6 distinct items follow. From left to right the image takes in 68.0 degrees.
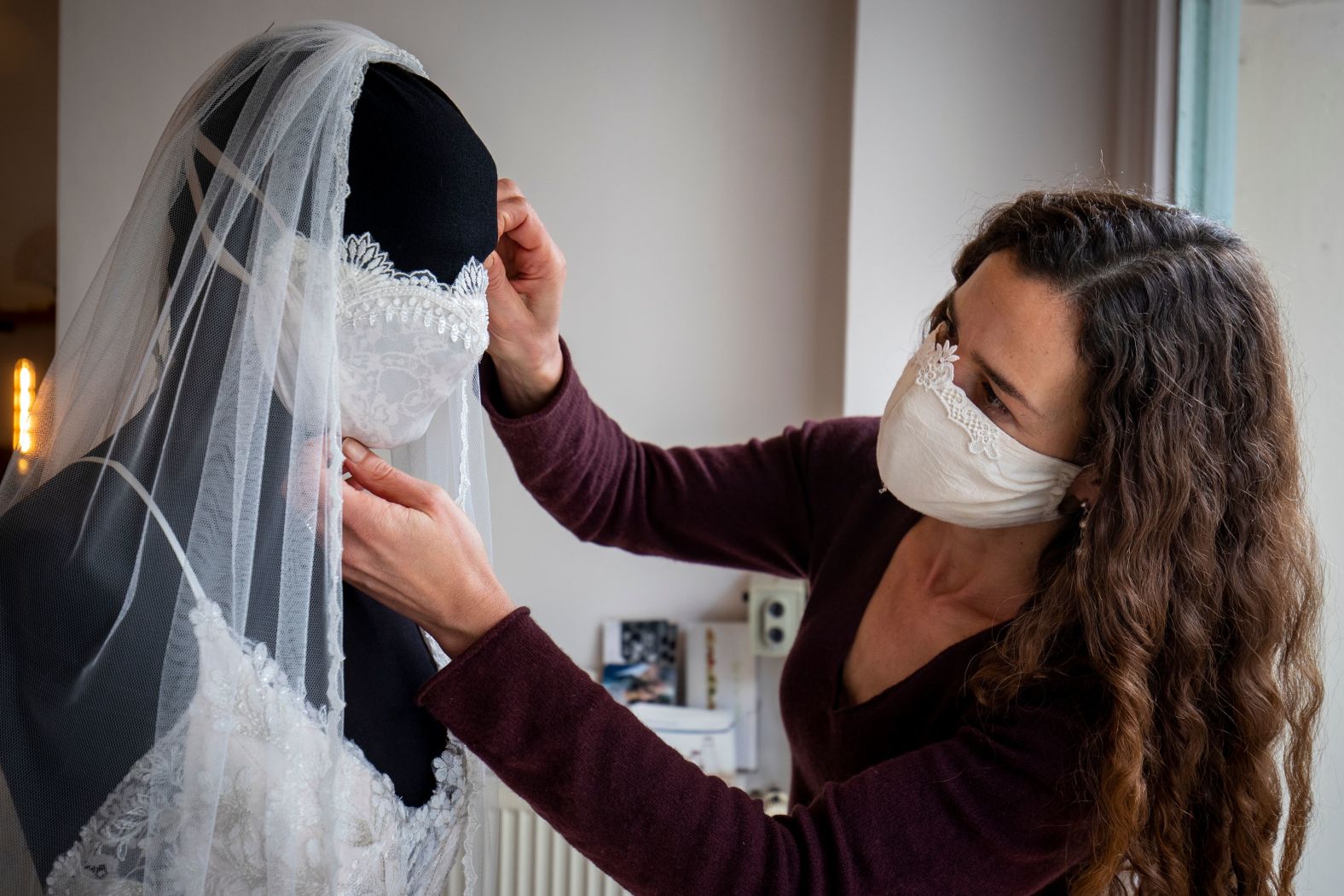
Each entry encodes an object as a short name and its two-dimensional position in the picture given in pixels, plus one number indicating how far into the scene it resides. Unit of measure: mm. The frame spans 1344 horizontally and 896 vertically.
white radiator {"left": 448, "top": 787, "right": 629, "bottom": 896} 2012
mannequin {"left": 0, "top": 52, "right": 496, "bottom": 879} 707
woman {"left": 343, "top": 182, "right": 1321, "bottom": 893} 875
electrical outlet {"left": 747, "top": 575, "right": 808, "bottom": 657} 2080
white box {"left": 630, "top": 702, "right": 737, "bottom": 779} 2090
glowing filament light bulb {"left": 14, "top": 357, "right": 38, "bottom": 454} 2438
